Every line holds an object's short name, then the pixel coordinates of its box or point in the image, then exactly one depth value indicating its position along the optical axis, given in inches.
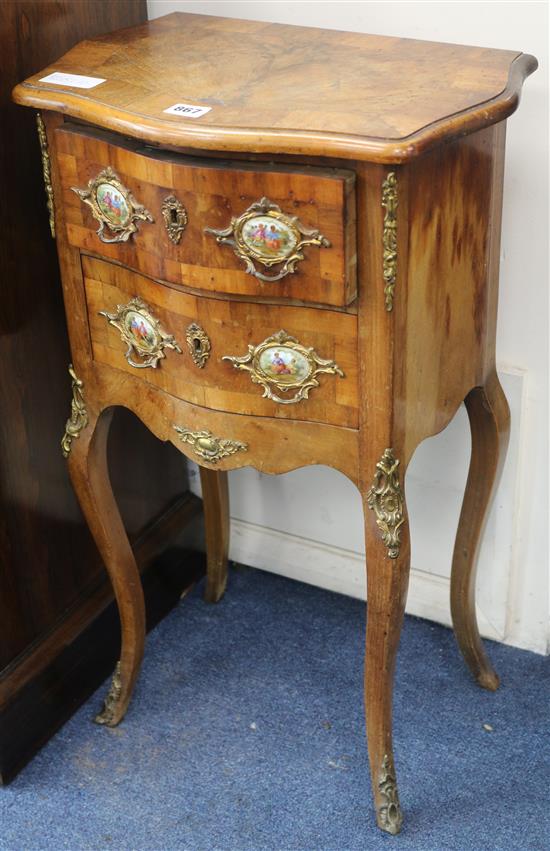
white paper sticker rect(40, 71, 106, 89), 50.5
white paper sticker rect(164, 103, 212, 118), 46.6
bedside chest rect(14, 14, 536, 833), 45.1
